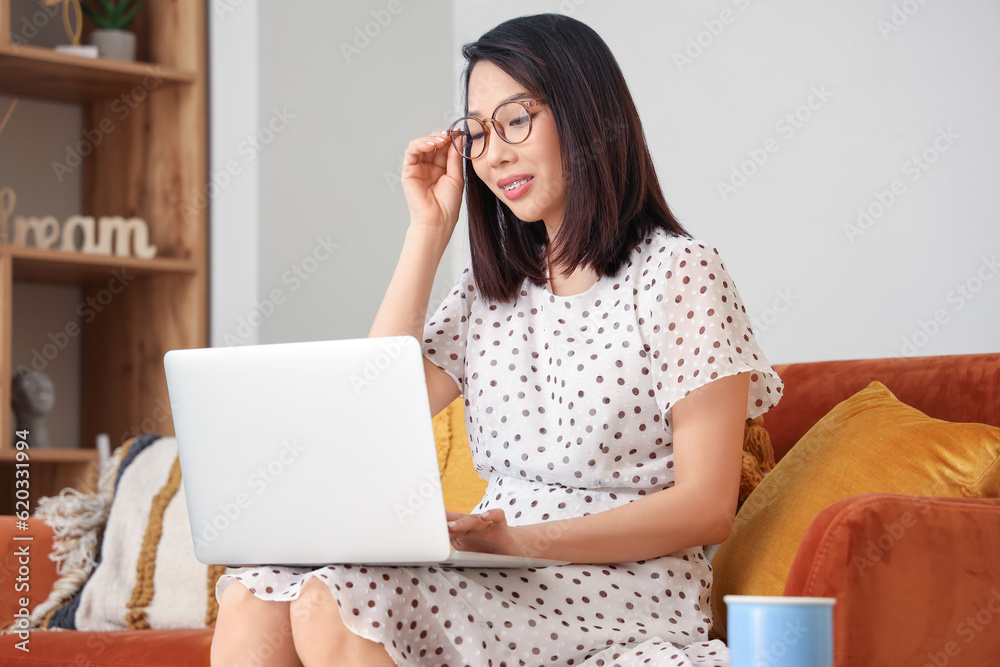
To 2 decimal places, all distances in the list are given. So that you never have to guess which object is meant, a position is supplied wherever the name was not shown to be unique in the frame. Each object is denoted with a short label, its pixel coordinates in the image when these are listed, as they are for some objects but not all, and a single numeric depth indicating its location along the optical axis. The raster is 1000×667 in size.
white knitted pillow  3.64
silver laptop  2.54
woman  2.67
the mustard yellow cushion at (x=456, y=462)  3.57
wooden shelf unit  5.51
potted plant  5.68
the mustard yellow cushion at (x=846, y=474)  2.84
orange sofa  2.57
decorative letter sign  5.44
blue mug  2.26
